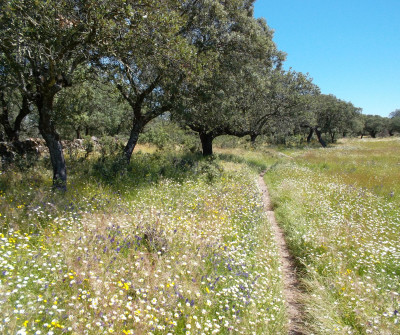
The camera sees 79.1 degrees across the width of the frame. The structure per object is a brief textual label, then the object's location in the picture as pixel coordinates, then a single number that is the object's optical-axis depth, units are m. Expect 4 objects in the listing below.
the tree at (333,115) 52.06
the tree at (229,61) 12.00
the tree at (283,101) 23.30
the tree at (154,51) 7.48
